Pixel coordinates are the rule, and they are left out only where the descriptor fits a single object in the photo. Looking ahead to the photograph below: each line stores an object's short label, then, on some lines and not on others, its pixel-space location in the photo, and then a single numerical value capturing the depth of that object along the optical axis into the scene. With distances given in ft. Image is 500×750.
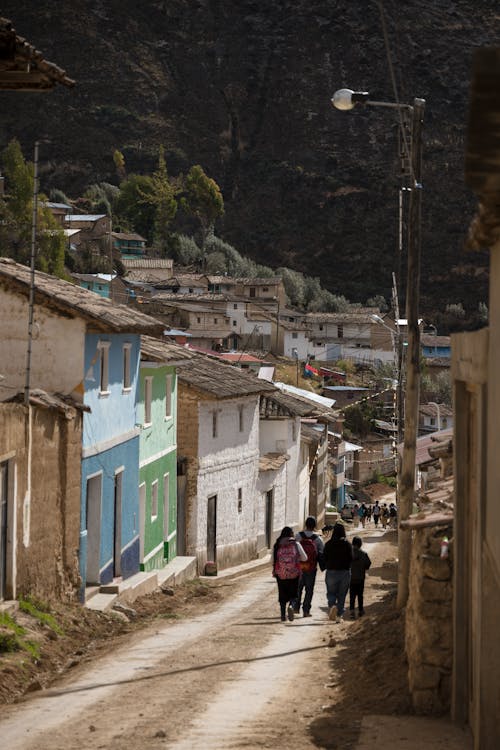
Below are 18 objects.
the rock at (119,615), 65.46
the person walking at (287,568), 60.34
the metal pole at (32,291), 57.67
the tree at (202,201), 464.07
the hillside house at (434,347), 360.89
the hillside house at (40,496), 54.44
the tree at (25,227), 257.14
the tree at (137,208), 431.84
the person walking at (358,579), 62.49
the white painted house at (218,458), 101.96
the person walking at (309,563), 61.93
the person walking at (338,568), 60.18
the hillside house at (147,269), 365.61
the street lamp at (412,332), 60.85
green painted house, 85.10
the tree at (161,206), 430.20
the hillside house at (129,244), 394.44
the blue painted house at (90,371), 66.54
